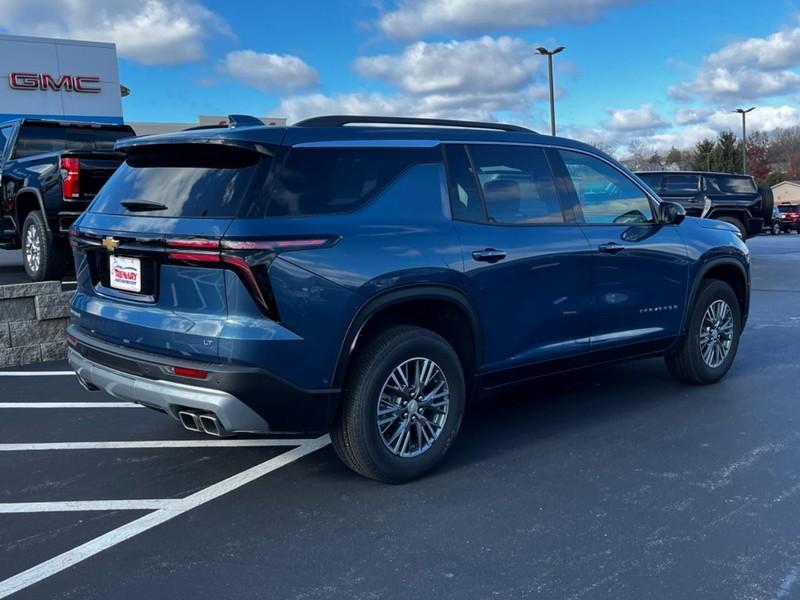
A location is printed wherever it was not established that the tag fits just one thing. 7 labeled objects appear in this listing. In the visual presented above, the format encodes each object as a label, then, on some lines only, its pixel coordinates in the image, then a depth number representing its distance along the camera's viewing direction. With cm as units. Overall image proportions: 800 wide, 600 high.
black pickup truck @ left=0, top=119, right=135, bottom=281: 770
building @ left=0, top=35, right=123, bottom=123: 1856
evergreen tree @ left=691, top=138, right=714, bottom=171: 7900
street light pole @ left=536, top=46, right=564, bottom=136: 2922
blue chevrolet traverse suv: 370
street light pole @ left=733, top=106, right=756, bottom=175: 5878
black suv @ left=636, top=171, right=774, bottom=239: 1820
